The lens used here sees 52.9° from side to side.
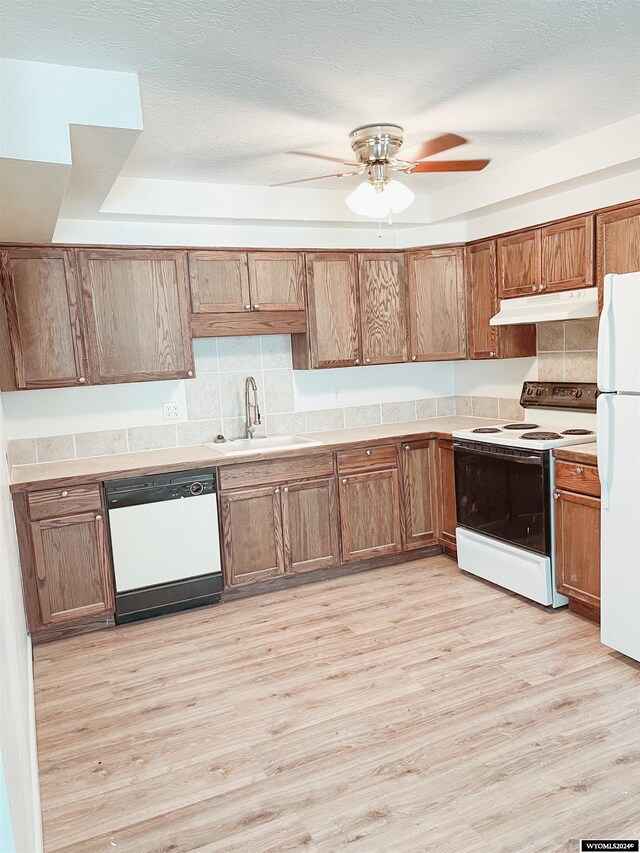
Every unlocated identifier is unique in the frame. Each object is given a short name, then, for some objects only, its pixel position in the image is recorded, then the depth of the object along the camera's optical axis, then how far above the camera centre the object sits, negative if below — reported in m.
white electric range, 3.55 -0.86
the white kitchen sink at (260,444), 4.03 -0.58
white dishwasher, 3.65 -1.05
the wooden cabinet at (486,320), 4.30 +0.16
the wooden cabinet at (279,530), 3.96 -1.10
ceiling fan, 2.91 +0.82
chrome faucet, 4.40 -0.37
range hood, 3.57 +0.19
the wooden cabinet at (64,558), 3.45 -1.04
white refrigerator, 2.78 -0.53
